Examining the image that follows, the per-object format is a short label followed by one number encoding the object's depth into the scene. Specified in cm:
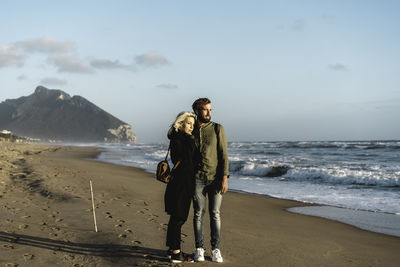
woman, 379
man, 387
